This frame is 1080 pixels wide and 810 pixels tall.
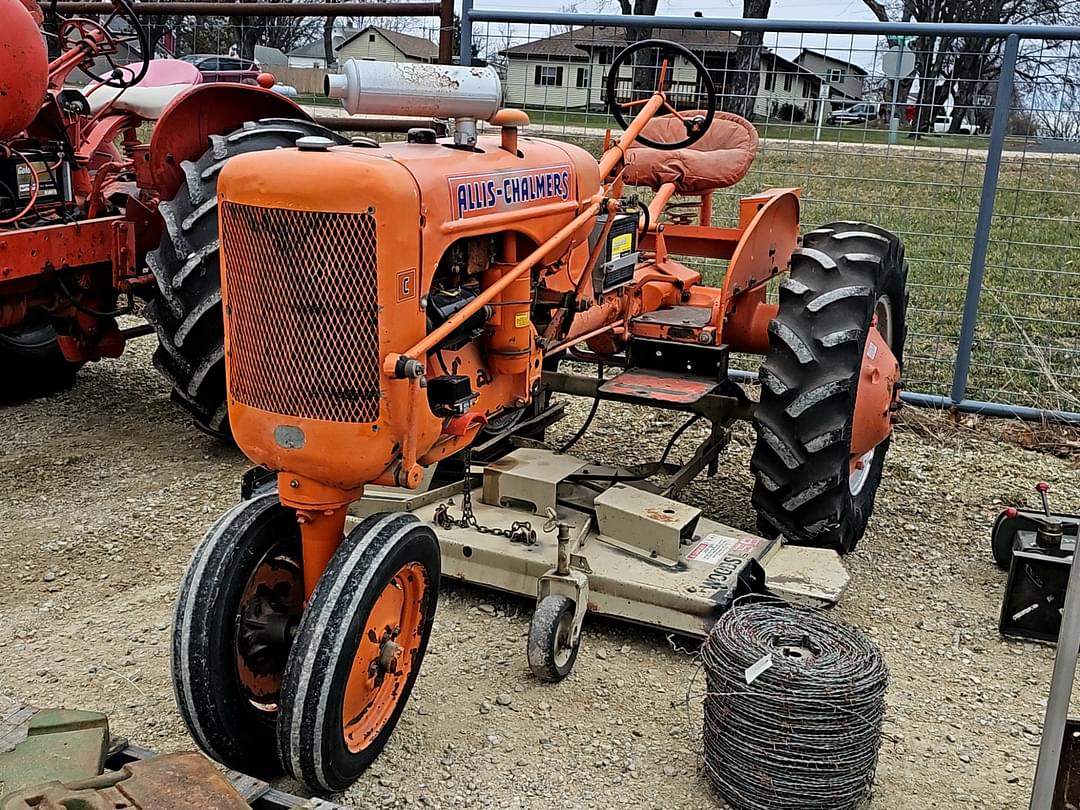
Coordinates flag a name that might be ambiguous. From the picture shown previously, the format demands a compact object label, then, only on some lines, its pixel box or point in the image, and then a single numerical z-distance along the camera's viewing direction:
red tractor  4.63
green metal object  2.48
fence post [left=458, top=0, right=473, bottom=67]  6.80
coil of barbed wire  2.87
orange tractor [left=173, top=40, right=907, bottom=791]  2.68
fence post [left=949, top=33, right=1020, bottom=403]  6.00
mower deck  3.72
